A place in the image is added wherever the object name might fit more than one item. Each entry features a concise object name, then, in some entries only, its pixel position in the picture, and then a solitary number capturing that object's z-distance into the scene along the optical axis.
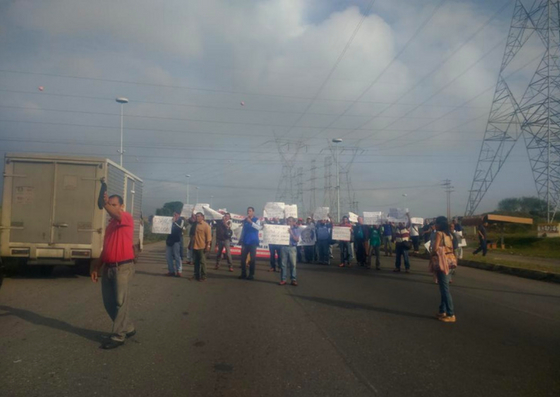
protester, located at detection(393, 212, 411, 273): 15.93
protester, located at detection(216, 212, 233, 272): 16.27
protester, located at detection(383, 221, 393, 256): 21.27
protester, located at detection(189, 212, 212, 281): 12.99
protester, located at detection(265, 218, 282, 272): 17.34
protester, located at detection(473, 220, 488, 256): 22.56
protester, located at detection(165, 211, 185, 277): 14.14
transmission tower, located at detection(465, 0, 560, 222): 34.81
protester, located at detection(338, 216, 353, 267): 19.07
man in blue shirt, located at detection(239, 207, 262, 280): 13.51
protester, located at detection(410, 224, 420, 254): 18.84
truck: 12.47
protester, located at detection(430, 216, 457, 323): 8.52
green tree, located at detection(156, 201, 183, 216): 54.69
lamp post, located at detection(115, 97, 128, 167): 27.61
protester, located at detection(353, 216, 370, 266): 18.42
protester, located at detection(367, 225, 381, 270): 17.53
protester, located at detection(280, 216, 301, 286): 12.74
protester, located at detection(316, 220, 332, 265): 19.83
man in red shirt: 6.61
